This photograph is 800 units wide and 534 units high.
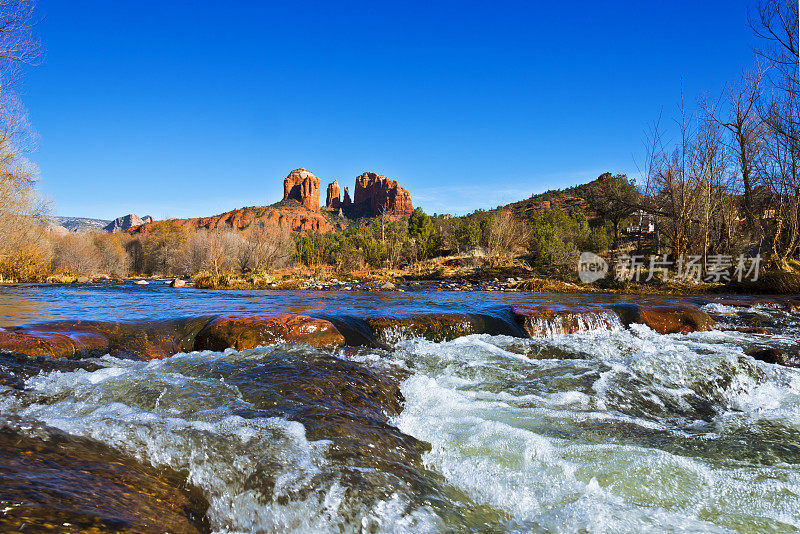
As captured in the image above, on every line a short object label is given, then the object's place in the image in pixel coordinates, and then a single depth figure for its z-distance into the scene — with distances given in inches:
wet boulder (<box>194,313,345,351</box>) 226.4
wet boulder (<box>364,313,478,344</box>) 282.4
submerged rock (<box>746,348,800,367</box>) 238.1
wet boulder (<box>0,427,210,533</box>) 58.9
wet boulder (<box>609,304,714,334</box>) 335.6
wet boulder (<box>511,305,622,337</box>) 312.7
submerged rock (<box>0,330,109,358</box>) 182.4
